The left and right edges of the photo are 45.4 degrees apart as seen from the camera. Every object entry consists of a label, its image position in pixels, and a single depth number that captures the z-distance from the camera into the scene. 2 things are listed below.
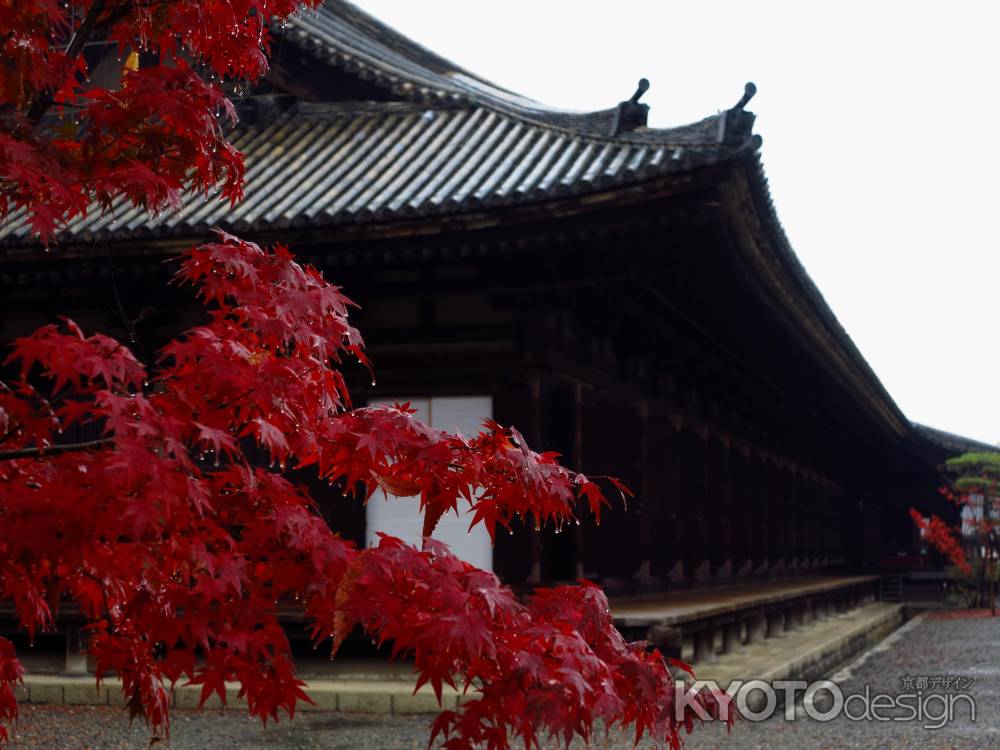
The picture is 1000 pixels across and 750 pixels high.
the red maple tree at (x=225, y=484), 3.22
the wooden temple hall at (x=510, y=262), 9.13
